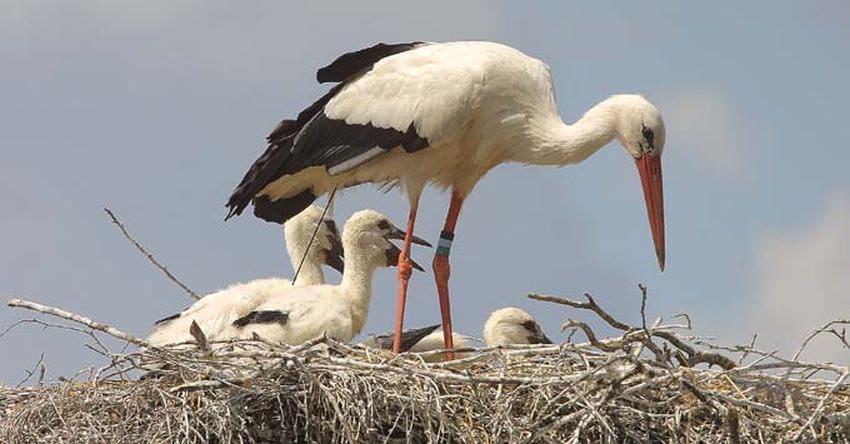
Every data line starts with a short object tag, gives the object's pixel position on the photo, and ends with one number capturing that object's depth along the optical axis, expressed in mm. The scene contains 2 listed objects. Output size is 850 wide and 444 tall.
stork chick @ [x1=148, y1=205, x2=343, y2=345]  19703
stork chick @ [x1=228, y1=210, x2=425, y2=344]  19281
